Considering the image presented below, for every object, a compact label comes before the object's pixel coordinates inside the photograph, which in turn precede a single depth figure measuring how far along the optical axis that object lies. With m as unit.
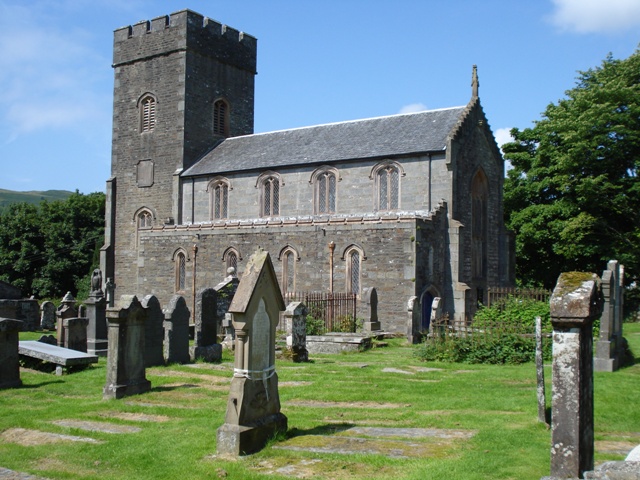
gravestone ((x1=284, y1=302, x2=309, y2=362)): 17.47
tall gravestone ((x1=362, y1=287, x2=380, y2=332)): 24.06
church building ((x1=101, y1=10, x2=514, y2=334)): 28.19
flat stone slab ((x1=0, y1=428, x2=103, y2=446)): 9.34
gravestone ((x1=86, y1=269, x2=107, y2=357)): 18.61
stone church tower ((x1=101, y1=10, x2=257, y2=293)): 39.41
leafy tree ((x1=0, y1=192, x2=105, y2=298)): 52.97
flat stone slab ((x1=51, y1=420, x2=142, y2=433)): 9.78
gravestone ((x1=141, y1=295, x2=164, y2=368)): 15.81
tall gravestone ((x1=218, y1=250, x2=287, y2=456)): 8.37
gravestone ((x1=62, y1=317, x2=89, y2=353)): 17.41
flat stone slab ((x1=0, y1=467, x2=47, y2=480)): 7.69
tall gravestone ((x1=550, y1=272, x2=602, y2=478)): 6.18
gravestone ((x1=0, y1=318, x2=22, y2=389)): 13.20
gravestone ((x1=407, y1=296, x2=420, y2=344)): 22.56
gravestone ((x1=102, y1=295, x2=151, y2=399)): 12.12
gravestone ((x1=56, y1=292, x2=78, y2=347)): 19.27
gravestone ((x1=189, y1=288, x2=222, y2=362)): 17.12
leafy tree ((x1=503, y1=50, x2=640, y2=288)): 33.06
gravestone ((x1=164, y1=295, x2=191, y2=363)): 16.38
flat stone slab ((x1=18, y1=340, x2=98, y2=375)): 15.01
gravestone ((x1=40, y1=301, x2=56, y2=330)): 29.48
